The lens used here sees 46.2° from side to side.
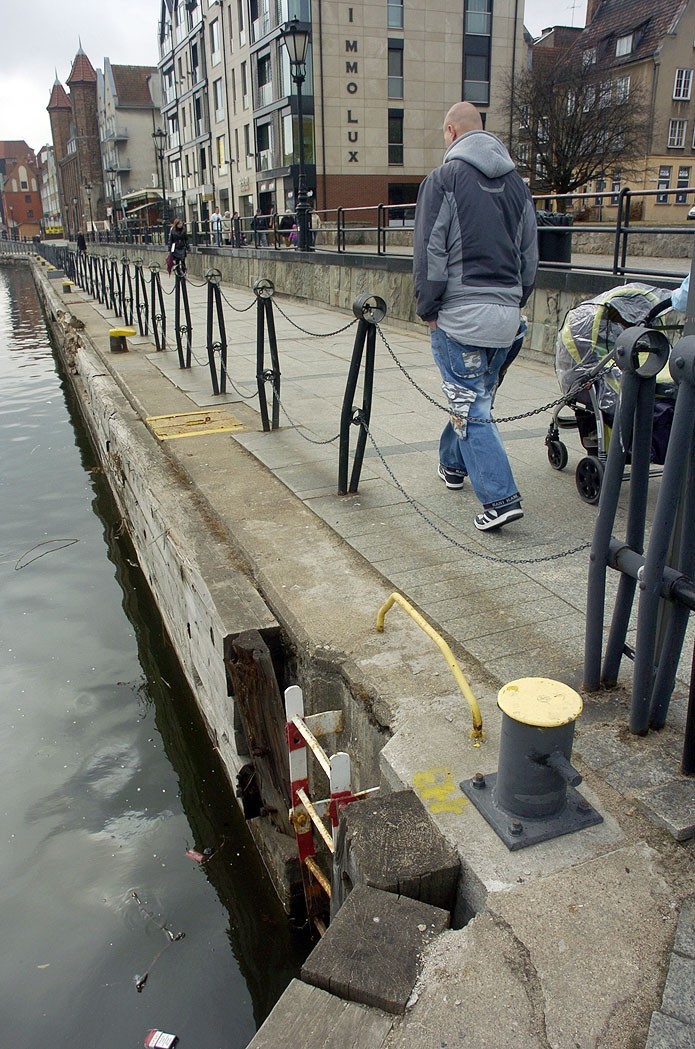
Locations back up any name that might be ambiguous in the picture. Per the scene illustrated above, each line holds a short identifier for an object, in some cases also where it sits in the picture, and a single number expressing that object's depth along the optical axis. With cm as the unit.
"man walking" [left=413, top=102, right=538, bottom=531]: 421
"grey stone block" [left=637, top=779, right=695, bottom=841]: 225
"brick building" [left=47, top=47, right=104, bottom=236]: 8400
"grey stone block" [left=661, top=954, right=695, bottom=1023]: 177
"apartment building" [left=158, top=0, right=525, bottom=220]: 3778
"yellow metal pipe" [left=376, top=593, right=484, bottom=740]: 265
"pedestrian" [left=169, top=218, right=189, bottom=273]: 2270
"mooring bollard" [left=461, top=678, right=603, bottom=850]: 221
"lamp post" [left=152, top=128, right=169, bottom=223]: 4069
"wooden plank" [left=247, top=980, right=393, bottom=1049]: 180
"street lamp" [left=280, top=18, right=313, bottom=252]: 1620
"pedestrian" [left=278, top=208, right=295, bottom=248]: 2850
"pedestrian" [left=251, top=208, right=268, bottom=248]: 2284
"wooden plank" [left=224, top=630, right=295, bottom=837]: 368
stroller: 470
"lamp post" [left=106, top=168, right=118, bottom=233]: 7449
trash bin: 979
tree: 2939
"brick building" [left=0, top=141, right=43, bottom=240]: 13375
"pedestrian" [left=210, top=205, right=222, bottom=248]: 2909
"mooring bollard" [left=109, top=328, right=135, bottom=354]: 1249
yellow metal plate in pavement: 719
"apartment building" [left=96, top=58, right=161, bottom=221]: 7475
